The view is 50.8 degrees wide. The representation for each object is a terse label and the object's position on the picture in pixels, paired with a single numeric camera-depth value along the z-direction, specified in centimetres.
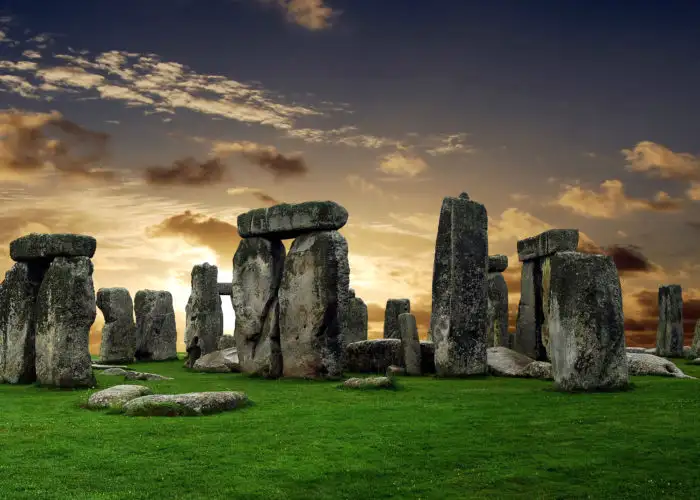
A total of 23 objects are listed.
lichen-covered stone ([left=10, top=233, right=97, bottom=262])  1772
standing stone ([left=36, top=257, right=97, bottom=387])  1734
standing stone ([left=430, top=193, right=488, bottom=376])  1972
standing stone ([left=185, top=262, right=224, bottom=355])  2809
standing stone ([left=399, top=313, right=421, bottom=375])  2102
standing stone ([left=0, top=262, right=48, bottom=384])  1881
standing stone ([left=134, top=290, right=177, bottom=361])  3184
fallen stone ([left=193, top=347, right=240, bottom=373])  2429
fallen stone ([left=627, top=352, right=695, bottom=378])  1966
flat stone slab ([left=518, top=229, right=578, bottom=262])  2345
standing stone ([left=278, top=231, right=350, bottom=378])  2000
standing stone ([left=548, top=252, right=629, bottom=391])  1489
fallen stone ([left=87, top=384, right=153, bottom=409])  1380
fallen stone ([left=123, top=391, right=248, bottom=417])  1284
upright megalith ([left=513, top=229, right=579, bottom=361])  2483
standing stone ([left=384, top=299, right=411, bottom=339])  3194
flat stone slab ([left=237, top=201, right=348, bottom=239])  2047
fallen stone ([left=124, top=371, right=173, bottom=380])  2020
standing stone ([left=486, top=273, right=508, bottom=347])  3109
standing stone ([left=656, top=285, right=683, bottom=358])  3225
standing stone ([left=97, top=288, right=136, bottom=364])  3002
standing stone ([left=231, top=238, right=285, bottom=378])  2198
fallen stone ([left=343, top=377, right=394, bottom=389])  1664
